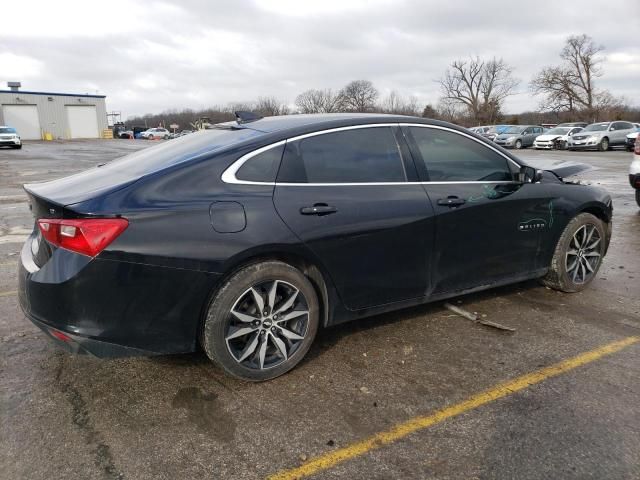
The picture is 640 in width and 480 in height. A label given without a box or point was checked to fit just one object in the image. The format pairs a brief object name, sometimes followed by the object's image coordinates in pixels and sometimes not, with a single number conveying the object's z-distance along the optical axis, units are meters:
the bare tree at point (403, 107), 75.31
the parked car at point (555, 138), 30.64
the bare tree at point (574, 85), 59.63
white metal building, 55.59
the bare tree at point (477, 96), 77.74
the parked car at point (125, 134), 68.72
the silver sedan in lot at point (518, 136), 33.22
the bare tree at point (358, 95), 75.88
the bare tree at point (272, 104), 74.22
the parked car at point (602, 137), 27.95
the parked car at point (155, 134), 66.45
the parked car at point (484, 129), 38.02
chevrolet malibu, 2.64
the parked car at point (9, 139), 35.34
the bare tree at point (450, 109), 81.62
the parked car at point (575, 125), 33.28
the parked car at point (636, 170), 8.01
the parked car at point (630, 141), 27.11
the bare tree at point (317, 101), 74.65
